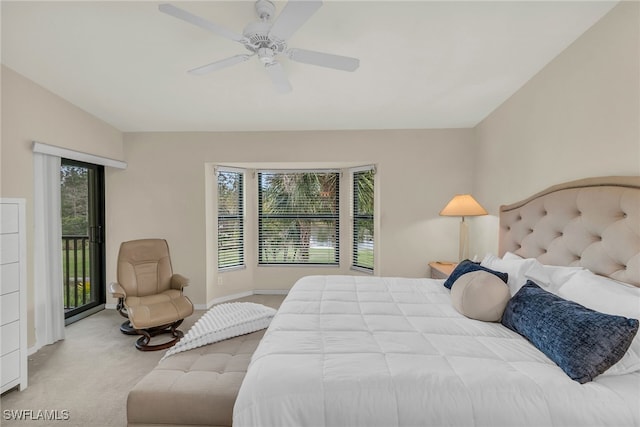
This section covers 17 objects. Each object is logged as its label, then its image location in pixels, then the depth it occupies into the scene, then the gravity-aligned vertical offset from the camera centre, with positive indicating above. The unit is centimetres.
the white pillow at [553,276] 167 -41
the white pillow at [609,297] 114 -44
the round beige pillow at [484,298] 165 -53
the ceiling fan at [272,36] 133 +95
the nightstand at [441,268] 305 -67
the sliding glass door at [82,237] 342 -30
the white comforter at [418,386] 102 -68
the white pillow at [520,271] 177 -41
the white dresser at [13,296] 196 -59
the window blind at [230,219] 418 -11
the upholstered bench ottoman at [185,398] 133 -89
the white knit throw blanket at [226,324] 179 -77
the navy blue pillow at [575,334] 109 -53
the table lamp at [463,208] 301 +2
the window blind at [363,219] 418 -12
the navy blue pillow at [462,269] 218 -48
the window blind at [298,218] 446 -10
